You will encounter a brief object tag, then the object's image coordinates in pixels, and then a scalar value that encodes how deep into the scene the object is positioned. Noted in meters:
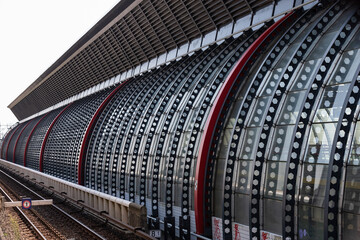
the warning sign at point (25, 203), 20.80
